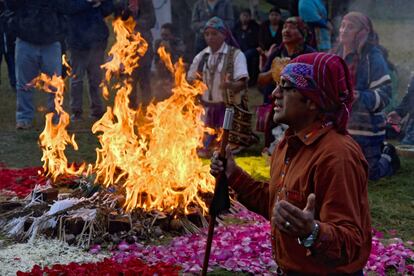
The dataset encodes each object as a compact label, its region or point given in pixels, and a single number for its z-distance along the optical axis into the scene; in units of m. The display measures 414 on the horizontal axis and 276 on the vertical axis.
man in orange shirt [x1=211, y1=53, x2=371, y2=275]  3.04
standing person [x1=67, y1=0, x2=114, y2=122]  12.65
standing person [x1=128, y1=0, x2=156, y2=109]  13.69
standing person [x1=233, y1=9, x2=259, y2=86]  16.39
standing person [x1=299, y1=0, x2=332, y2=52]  12.66
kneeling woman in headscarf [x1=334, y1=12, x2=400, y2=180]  9.09
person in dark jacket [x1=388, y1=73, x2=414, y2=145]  11.50
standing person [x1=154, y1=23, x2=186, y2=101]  14.68
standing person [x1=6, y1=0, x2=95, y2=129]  11.67
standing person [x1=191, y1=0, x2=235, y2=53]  14.56
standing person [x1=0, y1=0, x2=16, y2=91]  12.85
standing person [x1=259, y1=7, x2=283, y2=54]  15.22
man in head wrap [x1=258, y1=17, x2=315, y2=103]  9.68
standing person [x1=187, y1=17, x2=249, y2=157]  10.52
